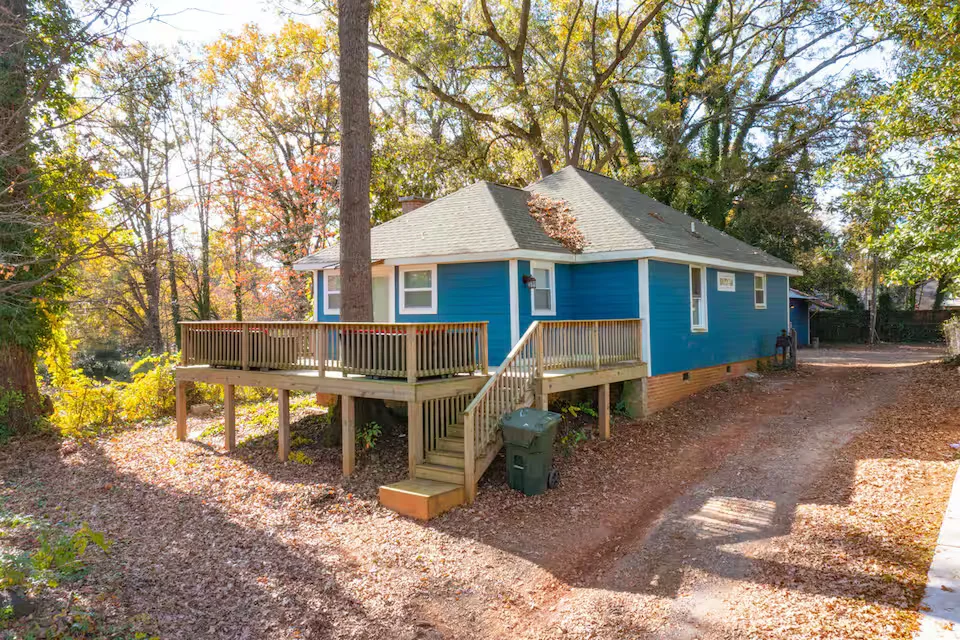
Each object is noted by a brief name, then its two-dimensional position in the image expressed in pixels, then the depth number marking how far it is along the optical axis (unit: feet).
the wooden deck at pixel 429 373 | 27.71
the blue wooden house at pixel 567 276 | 40.68
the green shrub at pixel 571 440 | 32.45
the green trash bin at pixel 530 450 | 26.76
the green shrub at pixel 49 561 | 15.71
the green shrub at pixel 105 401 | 44.83
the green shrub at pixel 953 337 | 56.90
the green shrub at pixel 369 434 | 34.01
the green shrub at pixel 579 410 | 37.91
